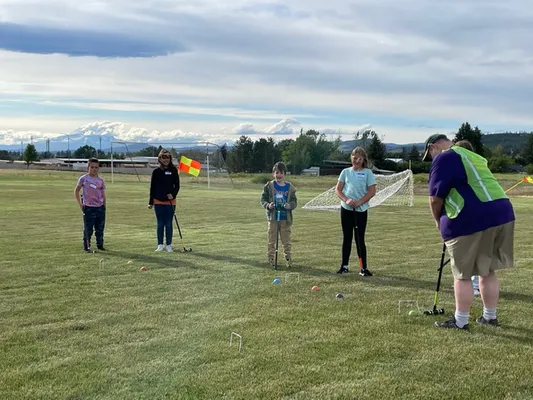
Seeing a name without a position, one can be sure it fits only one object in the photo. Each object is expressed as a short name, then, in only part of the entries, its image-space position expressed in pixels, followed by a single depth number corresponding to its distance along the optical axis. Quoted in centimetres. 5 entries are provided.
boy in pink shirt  1148
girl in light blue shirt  891
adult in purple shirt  561
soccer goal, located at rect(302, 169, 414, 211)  2374
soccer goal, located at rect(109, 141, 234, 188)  4978
